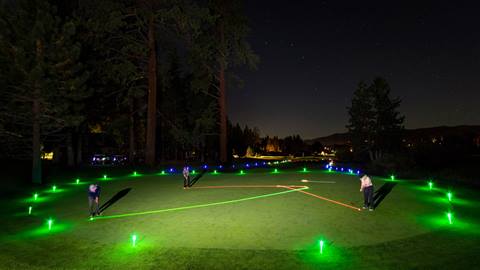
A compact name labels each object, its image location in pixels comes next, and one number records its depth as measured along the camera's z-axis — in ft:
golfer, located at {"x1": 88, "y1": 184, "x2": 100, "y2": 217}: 45.96
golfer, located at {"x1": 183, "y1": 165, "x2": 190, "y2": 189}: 74.25
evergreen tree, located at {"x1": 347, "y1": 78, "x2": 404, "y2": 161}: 246.06
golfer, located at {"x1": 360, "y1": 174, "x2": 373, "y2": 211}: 48.78
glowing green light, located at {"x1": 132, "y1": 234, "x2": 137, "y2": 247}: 33.30
